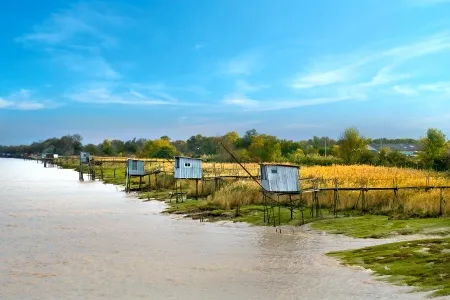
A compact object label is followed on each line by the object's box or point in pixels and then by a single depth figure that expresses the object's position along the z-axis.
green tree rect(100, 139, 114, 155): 155.25
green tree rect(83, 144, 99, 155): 168.12
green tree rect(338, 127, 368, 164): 64.75
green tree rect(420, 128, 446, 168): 67.00
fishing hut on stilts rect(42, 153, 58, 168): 145.11
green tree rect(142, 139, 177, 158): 104.88
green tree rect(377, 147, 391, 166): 59.62
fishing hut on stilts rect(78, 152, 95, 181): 65.81
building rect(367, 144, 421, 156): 119.05
